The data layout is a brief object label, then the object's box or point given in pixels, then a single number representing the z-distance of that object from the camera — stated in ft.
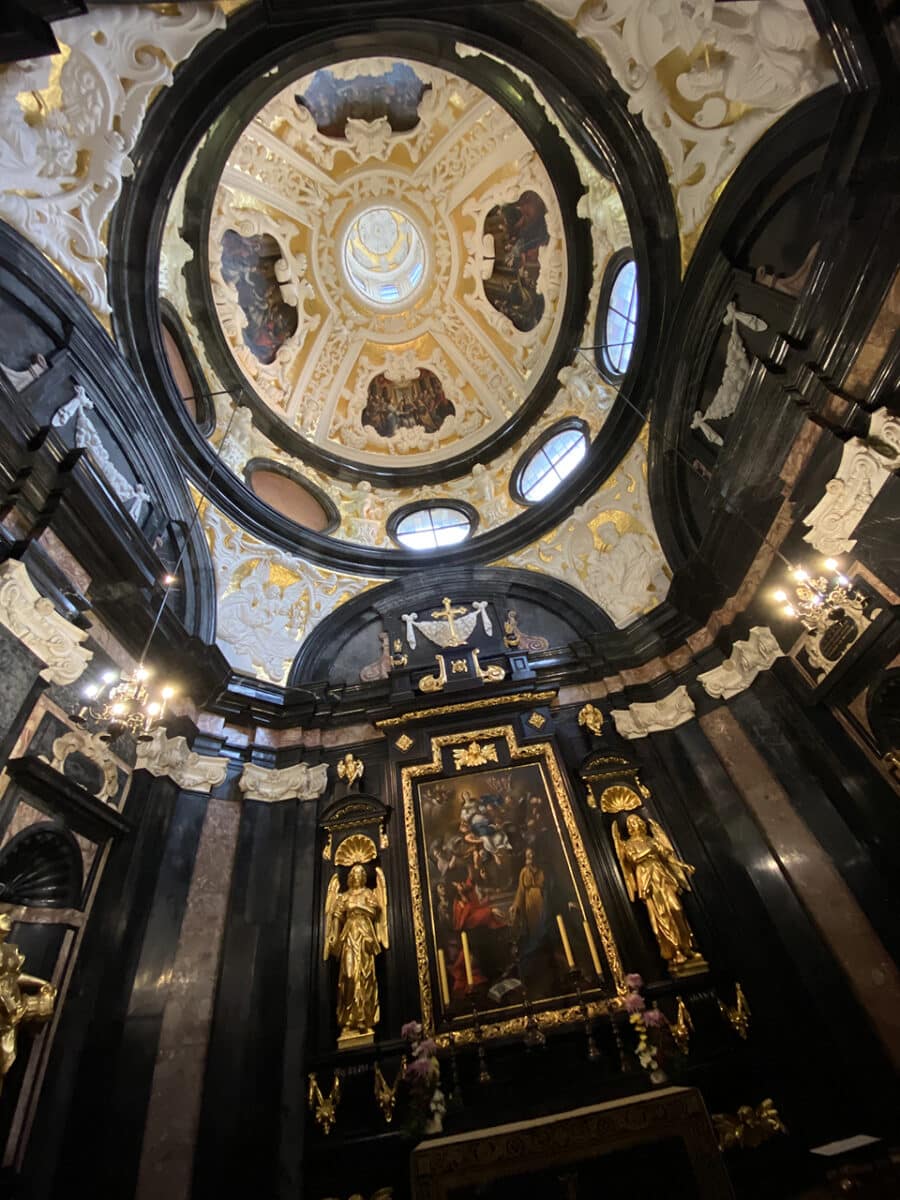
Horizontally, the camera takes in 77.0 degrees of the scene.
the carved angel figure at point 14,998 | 15.69
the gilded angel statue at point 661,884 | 24.72
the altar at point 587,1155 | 14.76
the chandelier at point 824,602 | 20.03
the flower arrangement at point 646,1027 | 21.80
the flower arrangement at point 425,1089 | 21.08
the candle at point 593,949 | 24.95
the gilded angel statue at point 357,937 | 24.27
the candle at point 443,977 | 24.89
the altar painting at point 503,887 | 24.97
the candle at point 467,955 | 25.36
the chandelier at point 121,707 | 17.46
